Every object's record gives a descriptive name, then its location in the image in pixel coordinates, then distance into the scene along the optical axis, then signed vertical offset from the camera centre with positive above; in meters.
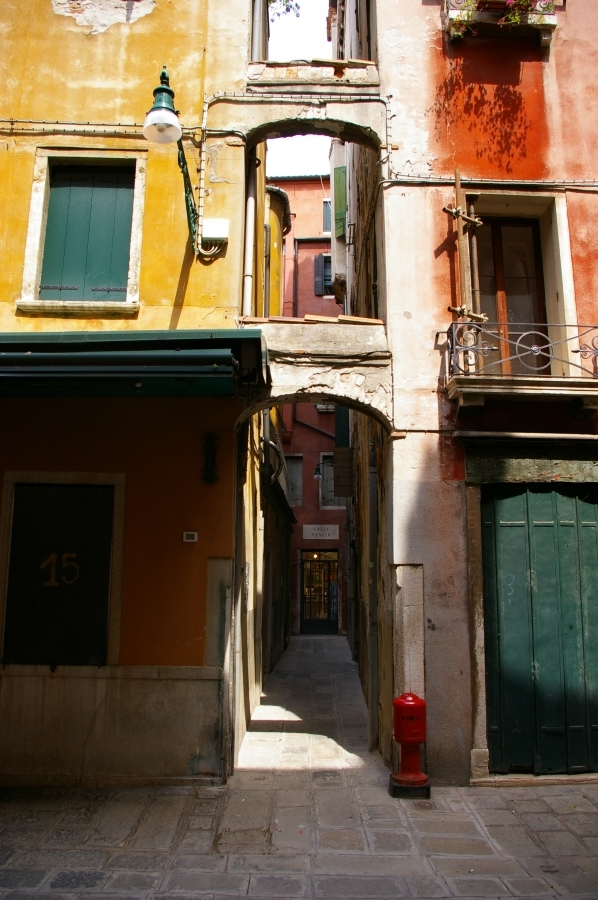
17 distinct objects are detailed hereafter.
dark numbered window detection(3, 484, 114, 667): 6.51 +0.03
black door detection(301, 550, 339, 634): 21.06 -0.38
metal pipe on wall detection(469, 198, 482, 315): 7.09 +3.26
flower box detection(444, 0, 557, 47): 7.37 +6.26
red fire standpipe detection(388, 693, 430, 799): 5.93 -1.42
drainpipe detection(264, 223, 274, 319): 13.23 +6.18
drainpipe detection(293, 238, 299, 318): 23.59 +10.46
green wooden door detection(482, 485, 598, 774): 6.34 -0.43
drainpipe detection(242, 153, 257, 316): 7.54 +3.88
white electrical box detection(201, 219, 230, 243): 7.03 +3.68
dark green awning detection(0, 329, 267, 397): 5.36 +1.77
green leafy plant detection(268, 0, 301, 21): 9.50 +8.17
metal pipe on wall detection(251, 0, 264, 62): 8.20 +7.00
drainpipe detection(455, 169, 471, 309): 6.90 +3.32
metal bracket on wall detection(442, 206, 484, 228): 6.94 +3.80
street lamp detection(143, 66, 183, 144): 5.62 +3.85
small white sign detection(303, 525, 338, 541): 21.66 +1.55
